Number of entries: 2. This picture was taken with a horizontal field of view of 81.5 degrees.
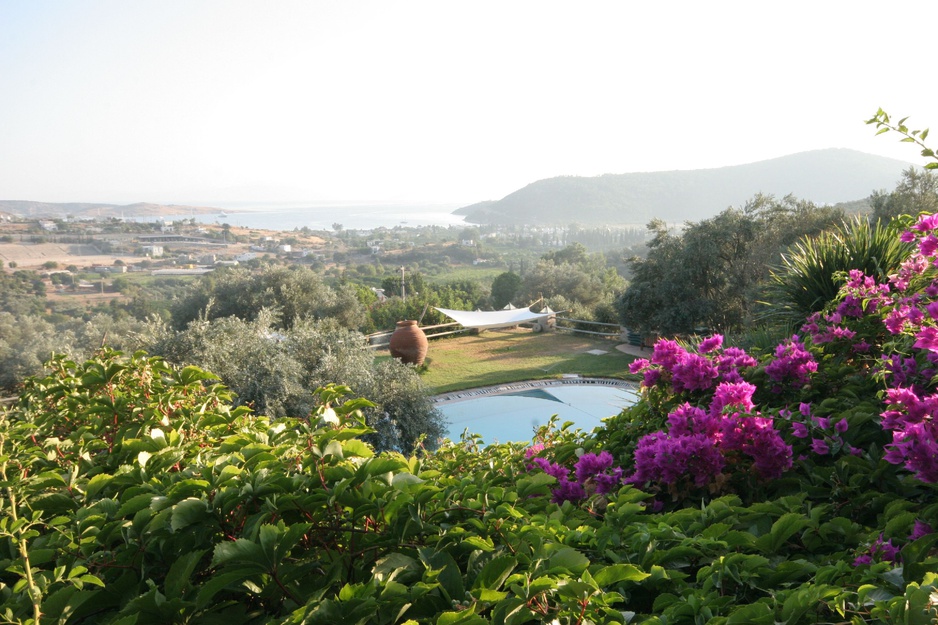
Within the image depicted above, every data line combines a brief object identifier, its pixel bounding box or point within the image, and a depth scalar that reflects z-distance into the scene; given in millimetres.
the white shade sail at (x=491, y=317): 16297
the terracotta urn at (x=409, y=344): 12195
